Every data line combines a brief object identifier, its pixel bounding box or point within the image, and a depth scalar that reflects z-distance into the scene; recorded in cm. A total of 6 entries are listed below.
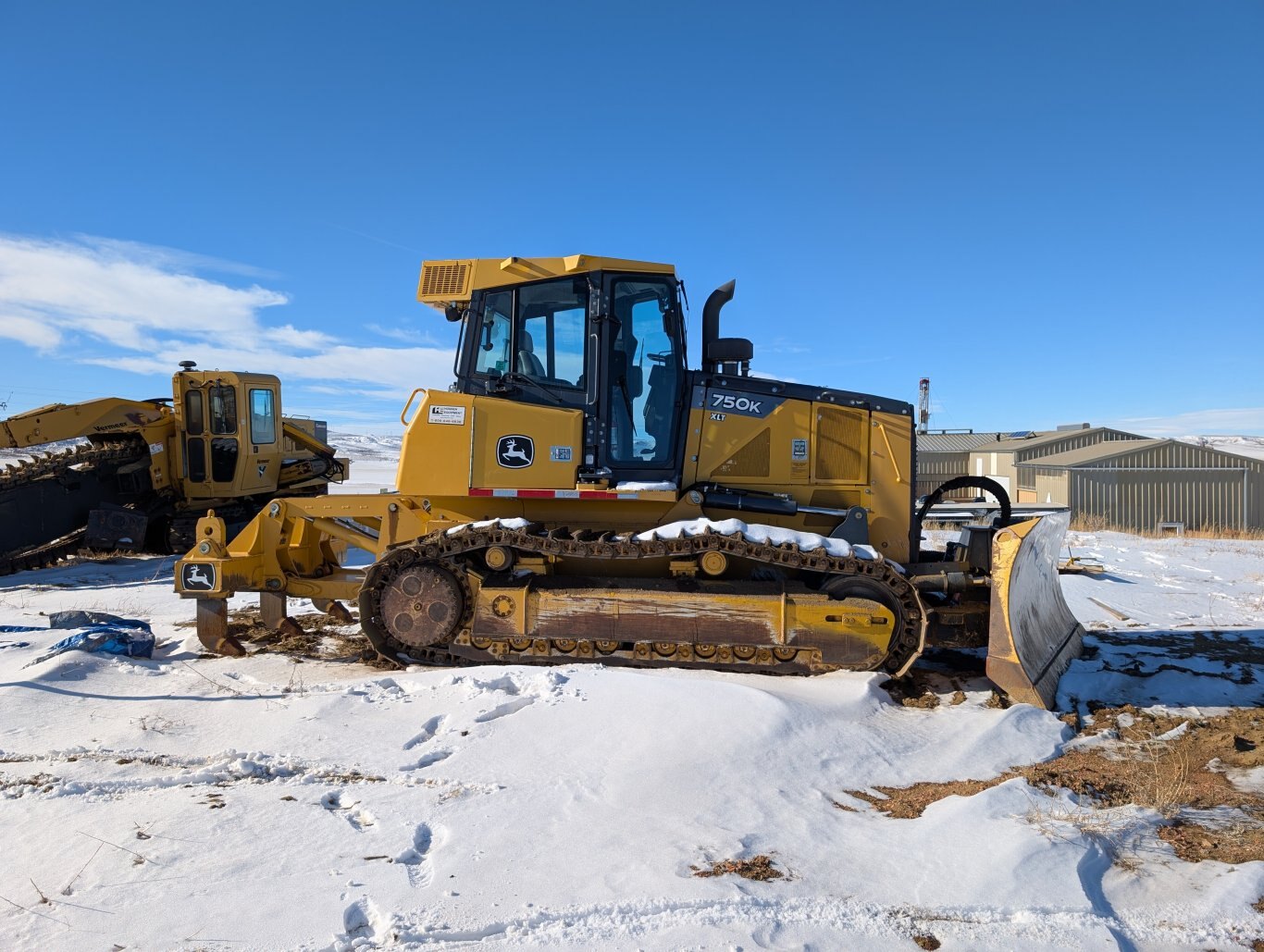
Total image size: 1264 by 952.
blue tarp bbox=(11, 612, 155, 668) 646
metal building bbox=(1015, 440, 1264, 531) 2727
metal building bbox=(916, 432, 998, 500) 4012
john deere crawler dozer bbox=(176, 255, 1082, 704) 614
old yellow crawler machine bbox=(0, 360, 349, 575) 1290
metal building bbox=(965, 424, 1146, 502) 3559
